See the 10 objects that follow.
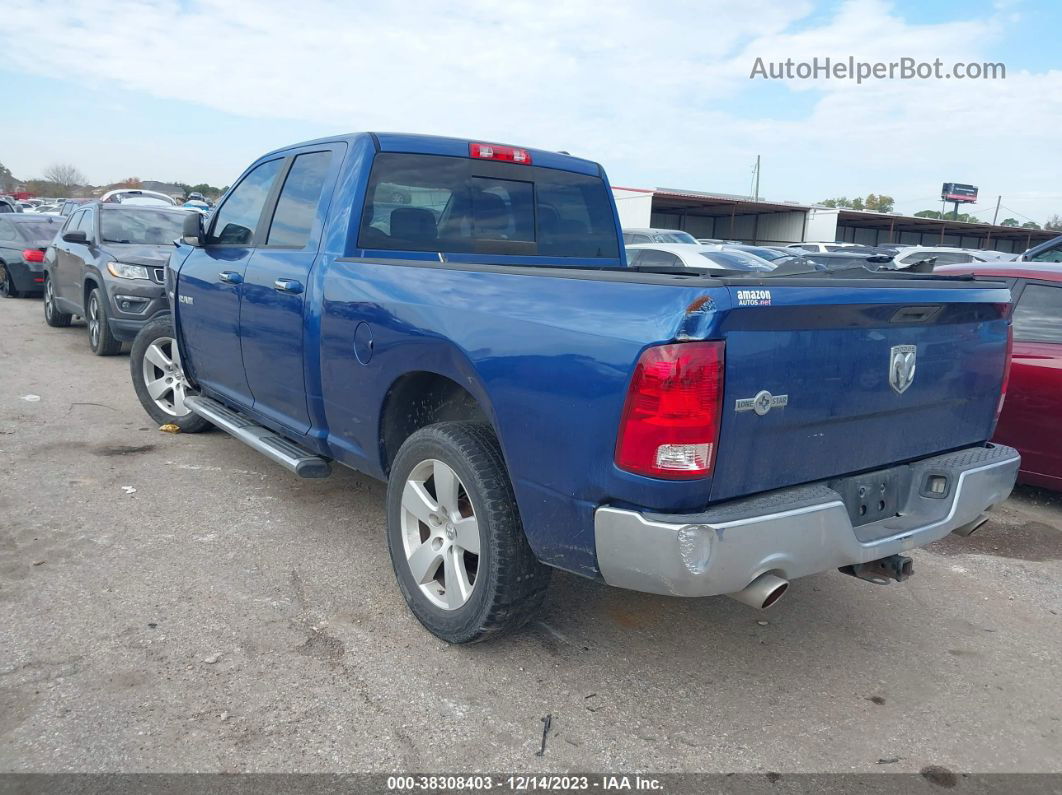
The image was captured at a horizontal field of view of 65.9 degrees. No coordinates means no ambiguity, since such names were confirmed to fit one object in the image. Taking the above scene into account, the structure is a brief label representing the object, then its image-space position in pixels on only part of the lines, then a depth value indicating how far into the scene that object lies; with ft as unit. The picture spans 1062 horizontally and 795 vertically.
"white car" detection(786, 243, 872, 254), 87.32
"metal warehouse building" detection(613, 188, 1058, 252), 121.08
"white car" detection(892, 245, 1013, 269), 63.91
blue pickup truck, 7.70
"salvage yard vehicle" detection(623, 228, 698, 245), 65.67
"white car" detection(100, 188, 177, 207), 72.79
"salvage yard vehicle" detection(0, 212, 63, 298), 46.01
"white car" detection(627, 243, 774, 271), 39.83
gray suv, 28.53
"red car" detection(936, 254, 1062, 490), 16.42
